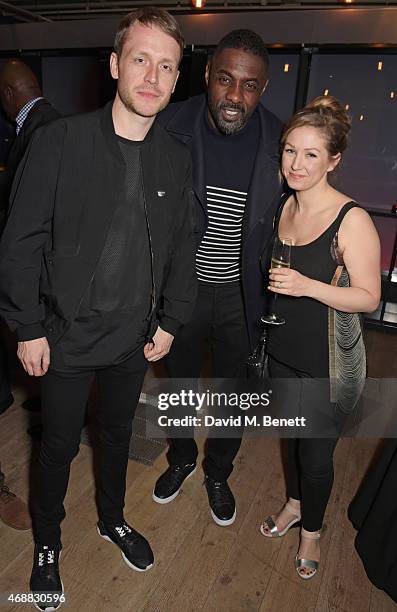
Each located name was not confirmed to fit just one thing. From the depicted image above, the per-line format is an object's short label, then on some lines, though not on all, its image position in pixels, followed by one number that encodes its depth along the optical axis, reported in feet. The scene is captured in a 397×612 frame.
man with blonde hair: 4.85
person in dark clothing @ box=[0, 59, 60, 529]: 7.79
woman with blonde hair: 5.50
